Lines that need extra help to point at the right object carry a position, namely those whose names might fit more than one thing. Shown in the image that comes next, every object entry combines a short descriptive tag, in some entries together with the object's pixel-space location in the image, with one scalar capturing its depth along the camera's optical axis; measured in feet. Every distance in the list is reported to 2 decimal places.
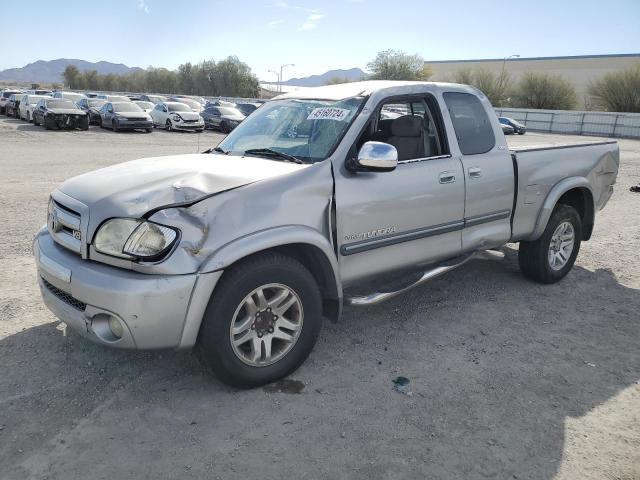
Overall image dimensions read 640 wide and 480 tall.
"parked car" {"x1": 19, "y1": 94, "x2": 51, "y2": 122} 90.38
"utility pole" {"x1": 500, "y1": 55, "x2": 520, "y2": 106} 197.30
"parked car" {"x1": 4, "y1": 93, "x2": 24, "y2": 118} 101.09
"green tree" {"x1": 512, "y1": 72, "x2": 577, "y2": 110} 178.29
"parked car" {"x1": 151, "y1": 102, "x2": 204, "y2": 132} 89.81
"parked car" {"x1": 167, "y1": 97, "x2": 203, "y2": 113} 122.83
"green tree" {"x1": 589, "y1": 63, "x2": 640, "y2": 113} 155.53
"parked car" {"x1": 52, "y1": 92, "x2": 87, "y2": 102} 104.63
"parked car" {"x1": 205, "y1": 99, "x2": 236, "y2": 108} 100.51
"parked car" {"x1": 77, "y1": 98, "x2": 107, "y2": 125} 90.38
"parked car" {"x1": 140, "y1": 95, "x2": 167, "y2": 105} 147.60
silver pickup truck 9.52
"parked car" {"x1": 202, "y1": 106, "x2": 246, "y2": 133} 92.22
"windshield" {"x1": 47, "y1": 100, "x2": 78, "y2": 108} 82.20
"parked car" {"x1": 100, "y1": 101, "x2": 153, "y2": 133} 83.10
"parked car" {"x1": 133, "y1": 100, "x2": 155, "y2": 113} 107.09
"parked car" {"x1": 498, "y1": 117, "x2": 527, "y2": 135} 113.70
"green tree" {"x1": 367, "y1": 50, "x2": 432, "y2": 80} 247.91
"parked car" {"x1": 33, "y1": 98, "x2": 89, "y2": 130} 79.92
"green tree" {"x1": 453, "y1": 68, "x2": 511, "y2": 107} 194.29
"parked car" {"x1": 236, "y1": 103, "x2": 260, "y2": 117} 104.93
